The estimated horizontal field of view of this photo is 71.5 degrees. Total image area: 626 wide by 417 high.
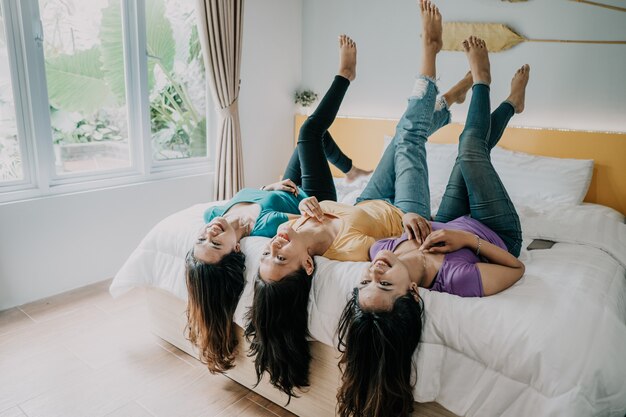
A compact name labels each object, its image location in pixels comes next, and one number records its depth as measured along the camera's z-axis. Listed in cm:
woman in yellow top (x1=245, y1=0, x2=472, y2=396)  148
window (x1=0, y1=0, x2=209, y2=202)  249
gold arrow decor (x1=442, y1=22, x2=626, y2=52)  302
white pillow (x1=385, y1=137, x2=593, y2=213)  259
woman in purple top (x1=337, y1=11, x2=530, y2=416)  125
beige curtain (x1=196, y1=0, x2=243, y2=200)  326
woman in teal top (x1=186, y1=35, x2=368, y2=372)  166
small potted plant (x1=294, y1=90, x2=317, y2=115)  415
